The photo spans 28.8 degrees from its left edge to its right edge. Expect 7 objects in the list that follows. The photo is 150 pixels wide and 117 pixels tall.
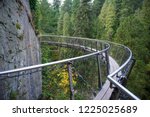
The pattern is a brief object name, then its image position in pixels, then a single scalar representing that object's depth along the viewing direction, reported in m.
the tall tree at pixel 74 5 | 57.25
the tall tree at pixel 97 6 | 60.29
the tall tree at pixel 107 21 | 45.03
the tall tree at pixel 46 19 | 56.77
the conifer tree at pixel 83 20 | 38.56
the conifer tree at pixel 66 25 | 57.12
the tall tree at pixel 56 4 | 83.38
